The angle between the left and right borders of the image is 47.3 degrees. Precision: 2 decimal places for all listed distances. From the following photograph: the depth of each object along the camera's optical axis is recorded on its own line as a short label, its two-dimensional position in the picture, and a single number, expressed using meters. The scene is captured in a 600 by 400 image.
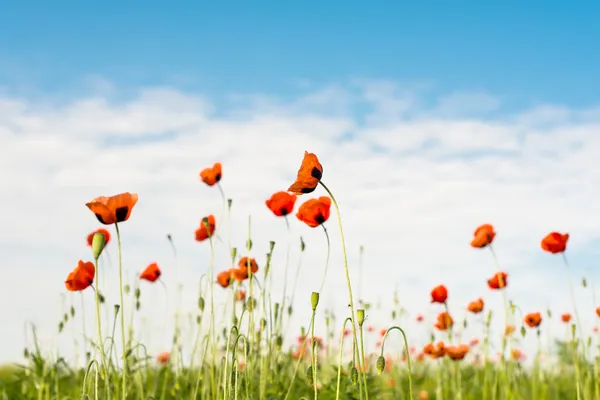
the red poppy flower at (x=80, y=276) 2.73
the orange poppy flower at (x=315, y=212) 2.61
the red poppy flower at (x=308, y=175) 1.93
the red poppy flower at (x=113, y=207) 2.14
